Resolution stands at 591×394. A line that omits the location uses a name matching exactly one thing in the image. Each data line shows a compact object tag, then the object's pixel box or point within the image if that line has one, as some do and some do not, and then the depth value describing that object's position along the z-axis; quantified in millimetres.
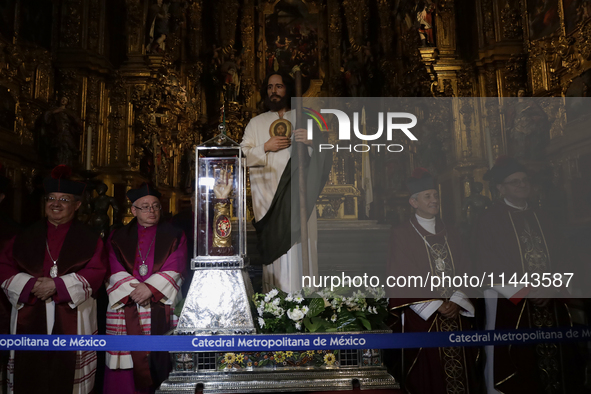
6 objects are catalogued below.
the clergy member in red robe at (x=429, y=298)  3410
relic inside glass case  3352
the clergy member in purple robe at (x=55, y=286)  3346
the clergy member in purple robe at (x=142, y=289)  3498
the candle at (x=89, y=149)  4983
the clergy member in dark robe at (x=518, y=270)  3439
